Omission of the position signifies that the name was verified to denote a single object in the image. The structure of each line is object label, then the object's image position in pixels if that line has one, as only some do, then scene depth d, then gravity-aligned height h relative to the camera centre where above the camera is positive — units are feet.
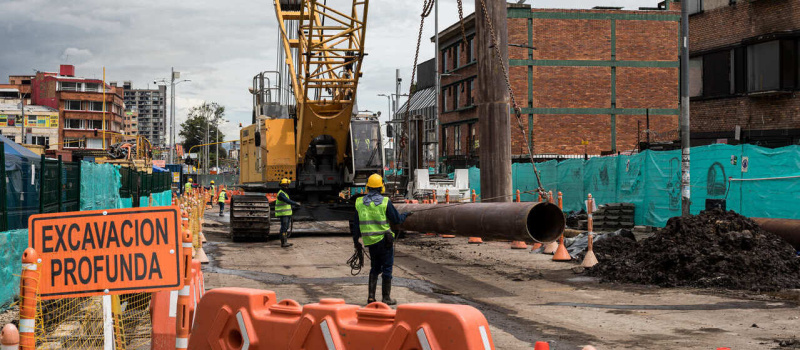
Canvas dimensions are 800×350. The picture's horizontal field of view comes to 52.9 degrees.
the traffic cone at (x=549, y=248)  54.04 -4.83
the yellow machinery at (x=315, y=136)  66.90 +3.58
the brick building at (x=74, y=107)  379.55 +33.90
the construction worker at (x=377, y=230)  34.19 -2.28
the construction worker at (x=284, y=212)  62.59 -2.79
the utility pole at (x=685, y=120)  52.54 +3.78
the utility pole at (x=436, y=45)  118.93 +19.76
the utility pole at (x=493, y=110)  43.06 +3.66
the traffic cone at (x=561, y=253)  49.85 -4.78
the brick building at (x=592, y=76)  158.10 +20.12
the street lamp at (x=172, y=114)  186.80 +14.30
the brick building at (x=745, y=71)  88.53 +12.22
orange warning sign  18.40 -1.73
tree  469.94 +30.46
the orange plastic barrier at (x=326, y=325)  15.94 -3.30
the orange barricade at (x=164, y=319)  22.68 -4.05
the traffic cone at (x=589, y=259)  45.14 -4.66
